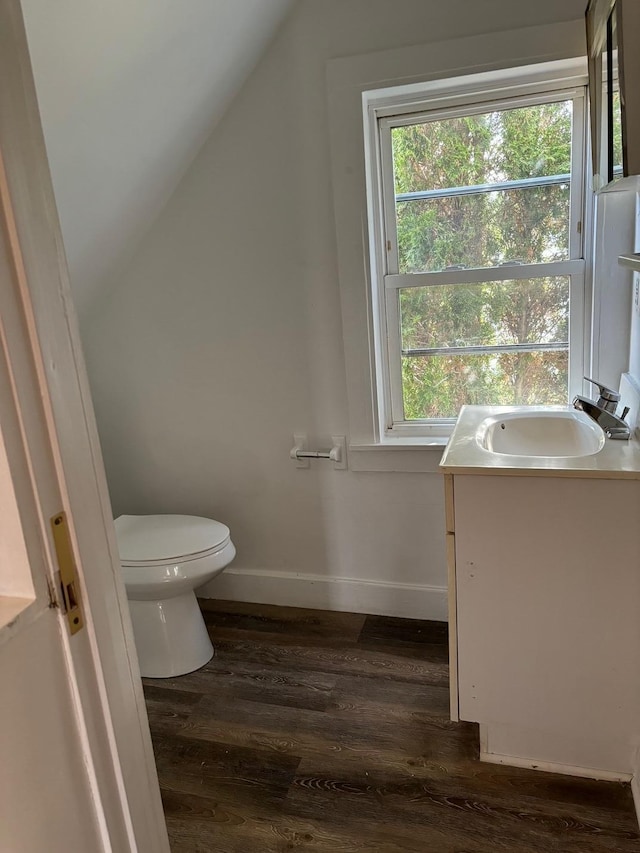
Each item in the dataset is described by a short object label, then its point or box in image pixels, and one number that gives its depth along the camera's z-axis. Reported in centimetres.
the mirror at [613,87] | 121
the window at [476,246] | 197
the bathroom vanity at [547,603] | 143
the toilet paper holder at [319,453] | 225
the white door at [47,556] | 62
